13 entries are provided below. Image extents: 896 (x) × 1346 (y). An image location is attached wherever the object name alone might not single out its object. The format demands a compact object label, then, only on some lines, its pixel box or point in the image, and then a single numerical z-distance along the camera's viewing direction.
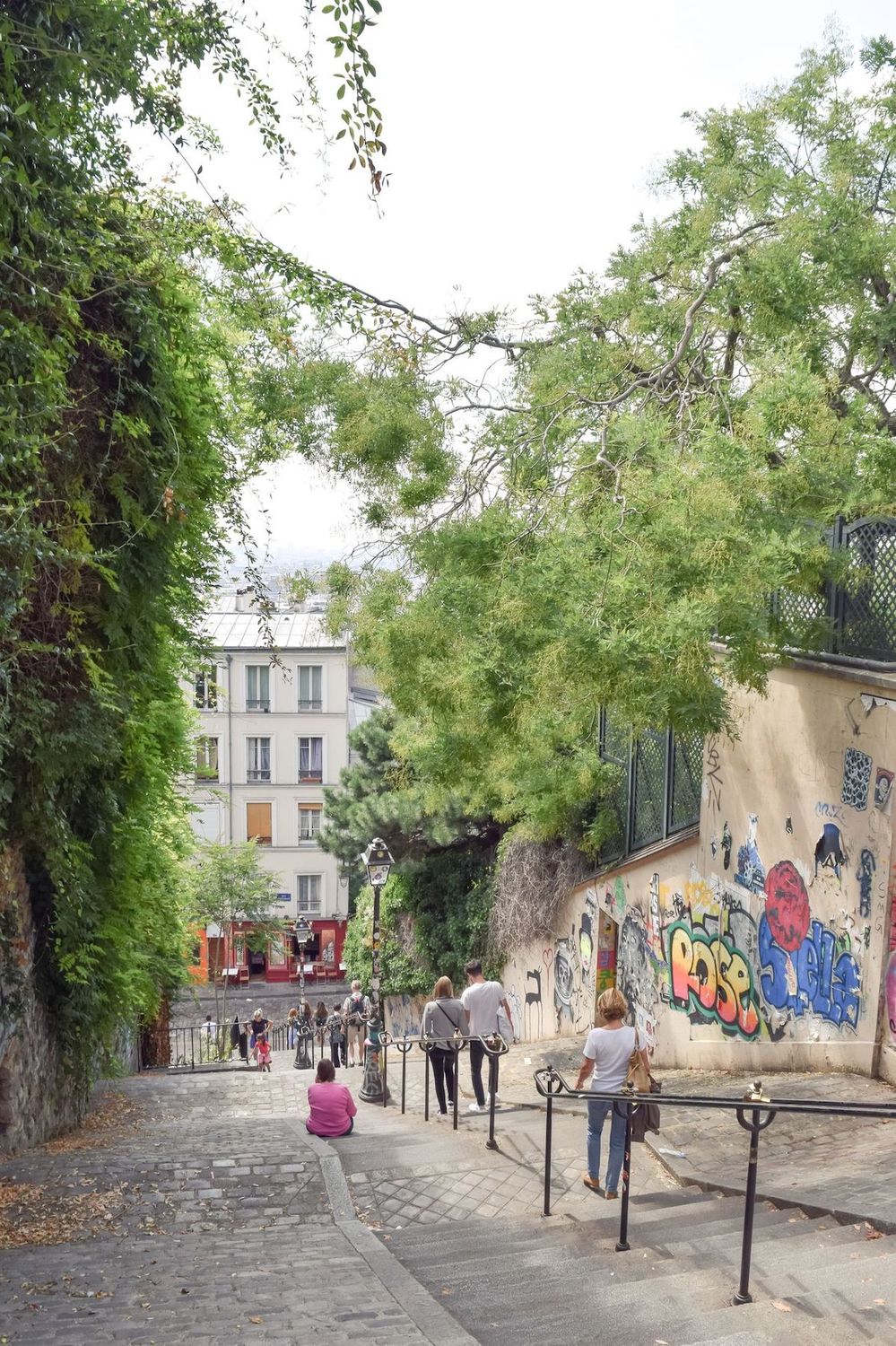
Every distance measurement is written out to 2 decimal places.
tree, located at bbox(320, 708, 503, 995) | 20.11
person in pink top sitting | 9.34
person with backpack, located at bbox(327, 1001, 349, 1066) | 18.59
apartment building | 43.56
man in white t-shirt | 9.42
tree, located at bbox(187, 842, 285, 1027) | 35.94
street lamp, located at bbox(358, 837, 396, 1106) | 12.28
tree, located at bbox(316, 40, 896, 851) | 8.12
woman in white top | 6.58
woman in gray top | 9.77
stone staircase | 4.37
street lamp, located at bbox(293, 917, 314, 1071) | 21.02
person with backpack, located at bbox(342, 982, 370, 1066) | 17.97
